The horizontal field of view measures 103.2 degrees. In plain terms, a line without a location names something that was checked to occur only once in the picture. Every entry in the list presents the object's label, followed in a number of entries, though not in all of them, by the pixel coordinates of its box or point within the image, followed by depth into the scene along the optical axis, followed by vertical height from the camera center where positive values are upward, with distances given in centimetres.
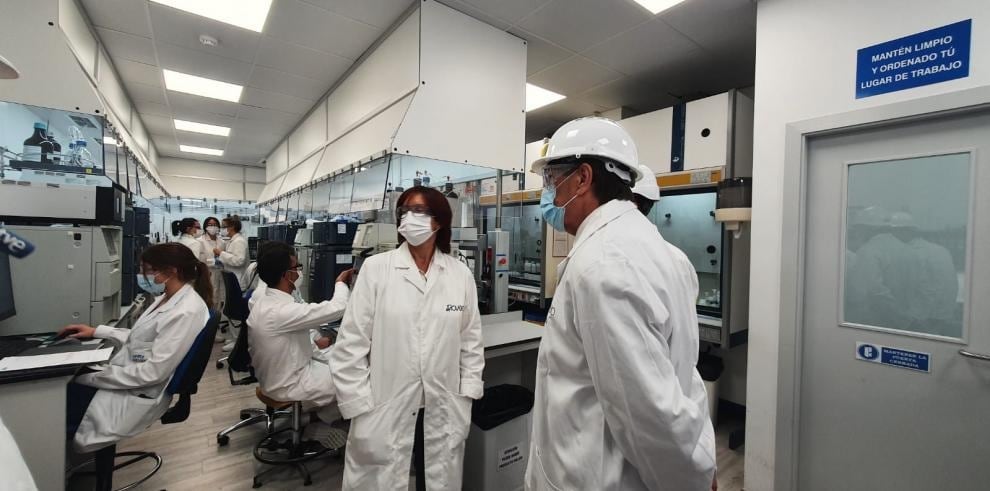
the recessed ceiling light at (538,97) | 383 +147
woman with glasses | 151 -52
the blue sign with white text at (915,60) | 168 +86
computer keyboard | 169 -52
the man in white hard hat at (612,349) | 79 -23
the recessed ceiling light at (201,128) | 527 +147
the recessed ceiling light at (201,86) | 378 +150
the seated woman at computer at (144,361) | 176 -61
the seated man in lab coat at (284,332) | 204 -51
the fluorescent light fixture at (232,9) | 258 +151
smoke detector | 296 +148
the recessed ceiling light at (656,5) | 239 +147
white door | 170 -29
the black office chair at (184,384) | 185 -74
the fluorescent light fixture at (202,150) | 665 +146
